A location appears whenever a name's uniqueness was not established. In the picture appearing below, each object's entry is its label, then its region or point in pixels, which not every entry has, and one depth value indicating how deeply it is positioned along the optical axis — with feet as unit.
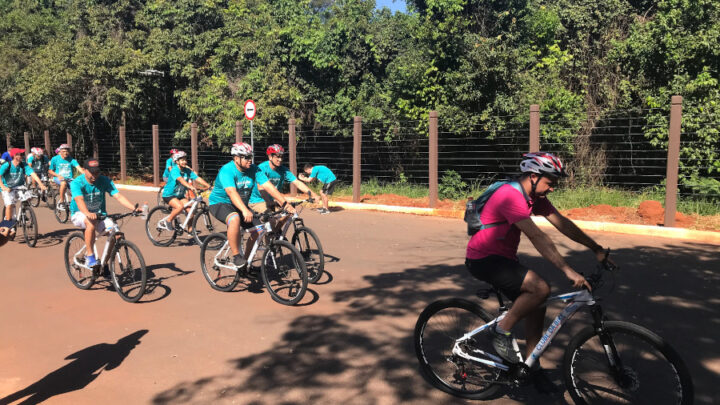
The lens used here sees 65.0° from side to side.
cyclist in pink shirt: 11.89
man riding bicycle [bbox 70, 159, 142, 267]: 22.98
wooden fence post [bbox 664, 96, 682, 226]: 33.99
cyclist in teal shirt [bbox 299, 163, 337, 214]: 45.06
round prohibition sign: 54.60
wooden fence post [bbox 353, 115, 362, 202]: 51.61
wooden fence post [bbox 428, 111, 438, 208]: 46.80
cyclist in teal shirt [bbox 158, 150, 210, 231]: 34.17
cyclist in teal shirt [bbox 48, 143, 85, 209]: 44.39
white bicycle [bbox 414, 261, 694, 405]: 10.50
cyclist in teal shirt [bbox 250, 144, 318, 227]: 27.04
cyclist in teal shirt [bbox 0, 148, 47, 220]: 34.45
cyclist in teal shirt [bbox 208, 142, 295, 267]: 22.65
